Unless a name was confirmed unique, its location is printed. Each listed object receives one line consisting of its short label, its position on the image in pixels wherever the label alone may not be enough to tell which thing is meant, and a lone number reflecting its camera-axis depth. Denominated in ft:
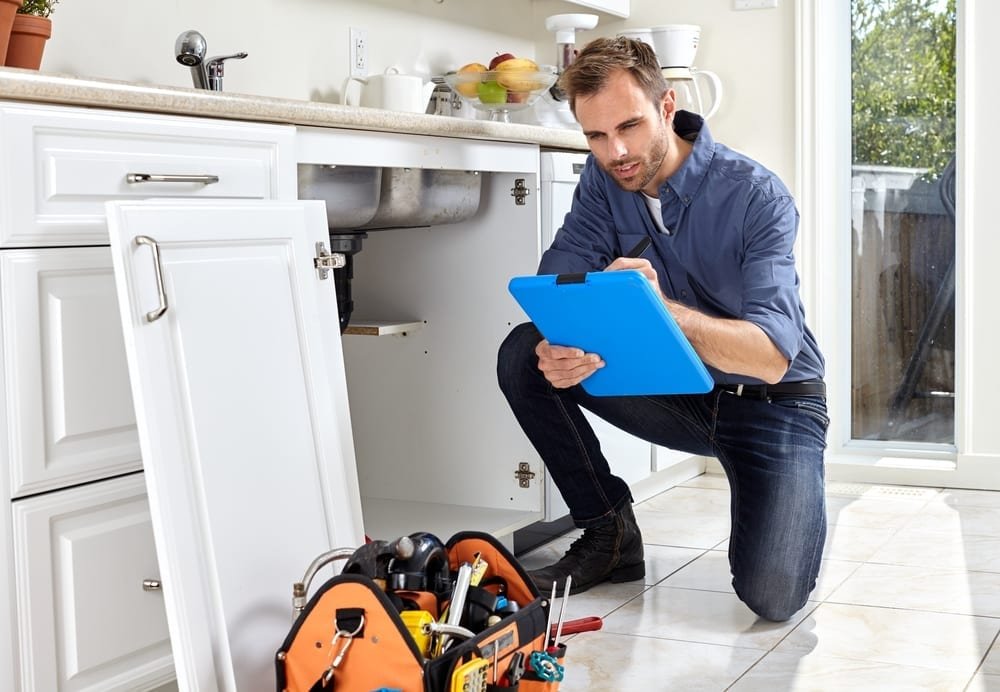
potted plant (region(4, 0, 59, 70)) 5.72
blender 10.36
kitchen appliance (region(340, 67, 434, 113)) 8.94
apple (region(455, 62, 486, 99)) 9.17
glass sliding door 11.27
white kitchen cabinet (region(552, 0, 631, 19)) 11.22
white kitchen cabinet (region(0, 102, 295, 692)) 4.79
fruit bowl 9.14
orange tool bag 4.69
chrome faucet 7.04
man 6.86
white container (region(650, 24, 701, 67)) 11.05
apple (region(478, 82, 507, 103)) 9.20
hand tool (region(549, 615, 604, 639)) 5.90
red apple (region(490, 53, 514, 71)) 9.75
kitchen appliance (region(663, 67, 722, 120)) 11.31
